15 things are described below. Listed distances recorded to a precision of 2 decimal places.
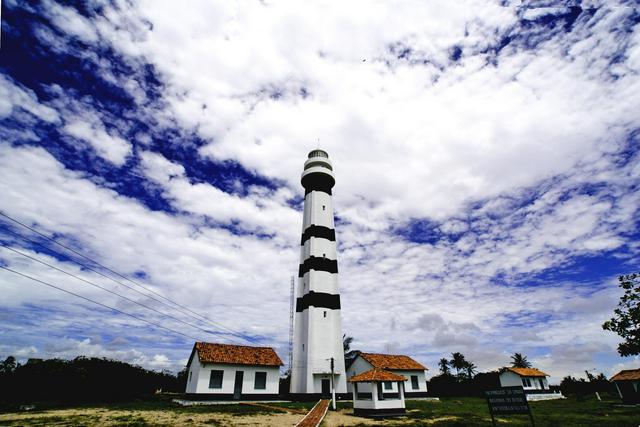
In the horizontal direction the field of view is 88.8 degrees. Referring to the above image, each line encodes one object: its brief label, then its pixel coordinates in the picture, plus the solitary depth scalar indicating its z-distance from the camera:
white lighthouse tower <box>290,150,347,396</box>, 30.05
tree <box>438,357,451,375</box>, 57.02
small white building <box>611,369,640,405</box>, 29.23
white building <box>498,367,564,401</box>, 40.91
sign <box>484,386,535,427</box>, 12.88
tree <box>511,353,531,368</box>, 59.16
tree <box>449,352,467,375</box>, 56.34
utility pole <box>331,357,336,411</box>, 24.66
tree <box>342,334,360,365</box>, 44.57
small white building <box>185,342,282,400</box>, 28.02
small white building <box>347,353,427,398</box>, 35.03
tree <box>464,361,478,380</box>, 55.88
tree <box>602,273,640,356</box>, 17.09
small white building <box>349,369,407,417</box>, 21.33
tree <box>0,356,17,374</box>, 28.76
